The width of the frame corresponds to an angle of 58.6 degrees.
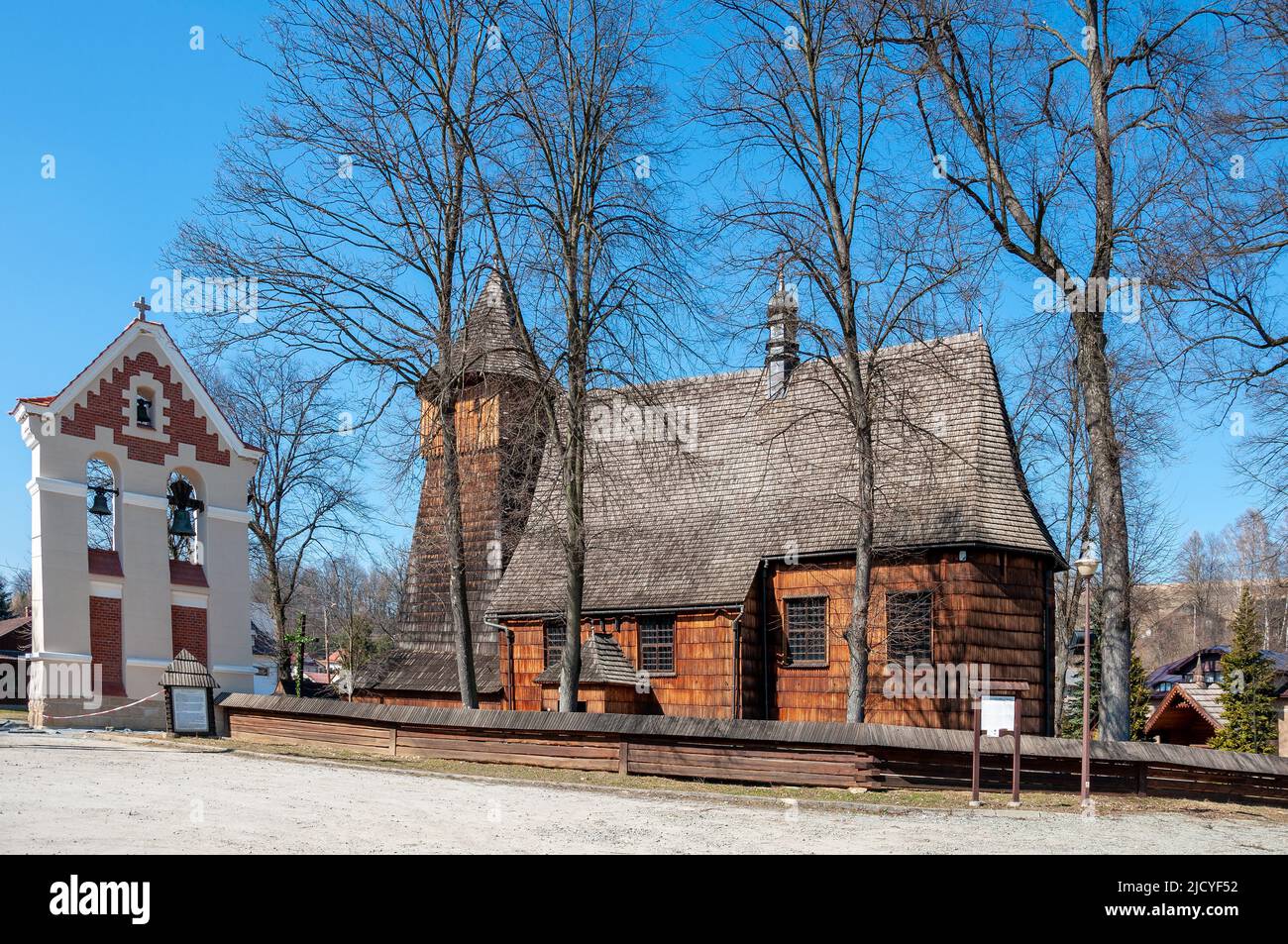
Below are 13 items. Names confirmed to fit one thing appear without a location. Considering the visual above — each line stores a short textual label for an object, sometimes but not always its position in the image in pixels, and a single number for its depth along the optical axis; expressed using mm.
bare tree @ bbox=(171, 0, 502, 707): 20172
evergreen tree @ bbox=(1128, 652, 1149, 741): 40656
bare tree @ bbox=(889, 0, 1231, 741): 18734
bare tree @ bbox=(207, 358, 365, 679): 36250
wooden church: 26172
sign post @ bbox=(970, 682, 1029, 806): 15188
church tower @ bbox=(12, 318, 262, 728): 20156
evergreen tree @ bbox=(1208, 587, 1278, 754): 41031
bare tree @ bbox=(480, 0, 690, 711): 20250
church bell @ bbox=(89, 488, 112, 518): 20984
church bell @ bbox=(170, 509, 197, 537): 22719
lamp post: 14887
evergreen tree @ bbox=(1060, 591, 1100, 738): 40500
